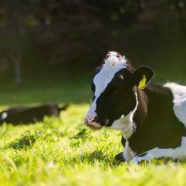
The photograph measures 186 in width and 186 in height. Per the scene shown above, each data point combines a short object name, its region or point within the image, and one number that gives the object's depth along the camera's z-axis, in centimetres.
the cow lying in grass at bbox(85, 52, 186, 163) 653
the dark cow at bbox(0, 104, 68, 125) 1673
